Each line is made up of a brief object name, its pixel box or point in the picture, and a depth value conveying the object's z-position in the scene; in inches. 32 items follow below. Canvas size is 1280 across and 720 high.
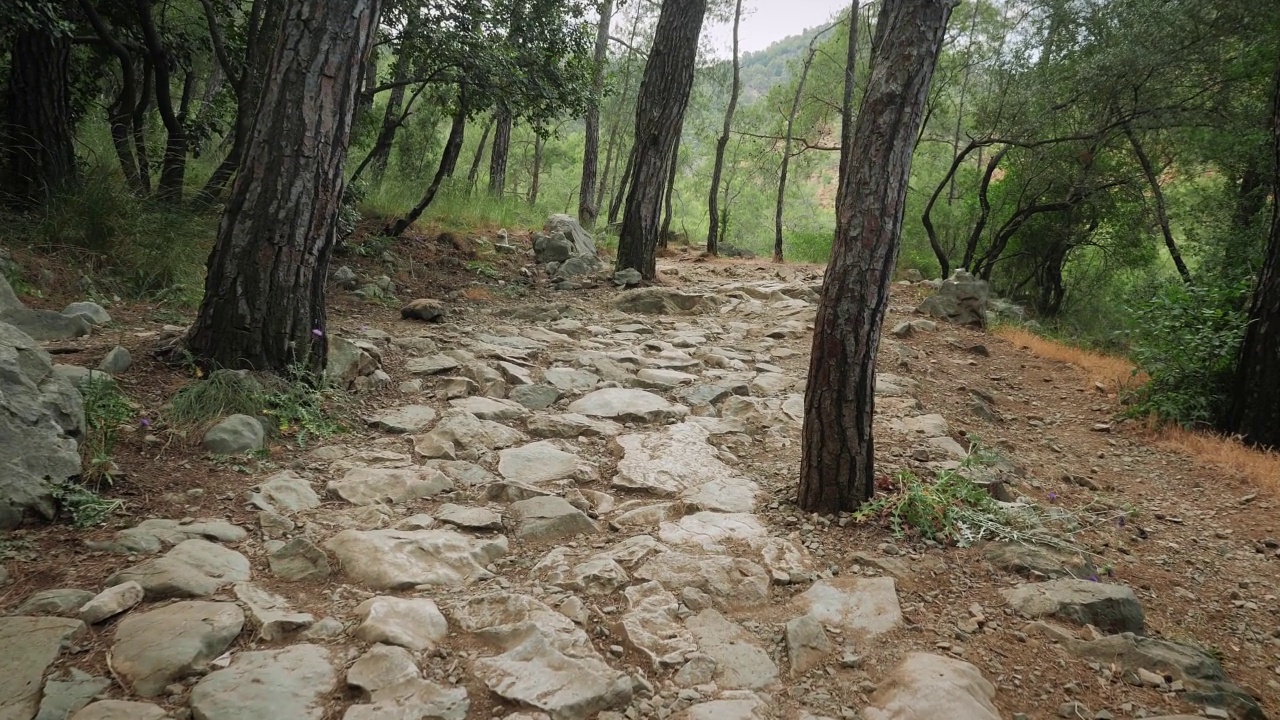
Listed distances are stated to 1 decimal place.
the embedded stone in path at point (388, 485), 121.4
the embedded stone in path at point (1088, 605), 96.5
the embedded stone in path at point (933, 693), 76.7
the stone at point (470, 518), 115.2
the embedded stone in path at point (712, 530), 116.1
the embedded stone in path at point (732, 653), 83.7
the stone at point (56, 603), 77.4
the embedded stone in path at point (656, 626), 87.0
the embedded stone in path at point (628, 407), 177.3
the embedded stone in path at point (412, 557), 96.3
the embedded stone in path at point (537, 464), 138.6
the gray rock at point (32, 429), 93.1
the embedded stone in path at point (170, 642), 70.1
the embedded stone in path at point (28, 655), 64.6
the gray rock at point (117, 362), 135.0
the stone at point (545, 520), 116.0
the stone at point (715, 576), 102.0
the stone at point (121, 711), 64.2
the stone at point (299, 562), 94.4
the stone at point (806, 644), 87.1
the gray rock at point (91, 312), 165.1
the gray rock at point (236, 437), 124.6
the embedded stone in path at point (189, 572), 83.5
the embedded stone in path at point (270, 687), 67.7
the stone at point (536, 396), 180.2
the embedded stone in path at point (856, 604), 95.8
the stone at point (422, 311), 243.4
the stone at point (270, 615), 80.4
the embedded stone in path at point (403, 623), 81.7
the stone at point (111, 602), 77.0
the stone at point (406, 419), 152.8
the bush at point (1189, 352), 211.0
